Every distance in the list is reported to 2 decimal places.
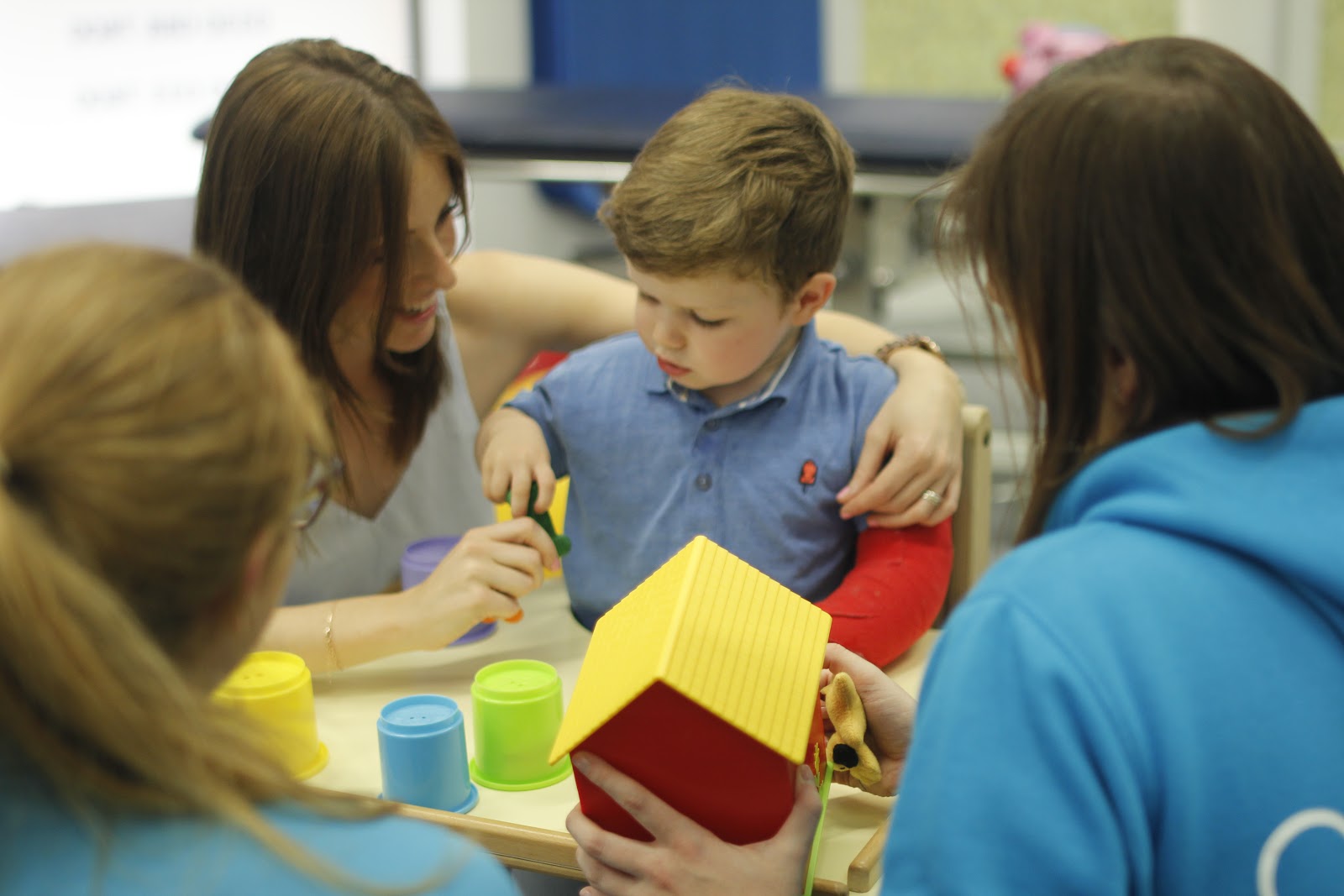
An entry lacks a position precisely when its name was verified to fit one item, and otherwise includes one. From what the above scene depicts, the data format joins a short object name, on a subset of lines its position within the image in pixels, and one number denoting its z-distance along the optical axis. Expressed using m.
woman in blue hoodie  0.66
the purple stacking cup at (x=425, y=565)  1.40
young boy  1.27
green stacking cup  1.08
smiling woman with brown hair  1.28
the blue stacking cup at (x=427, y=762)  1.03
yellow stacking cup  1.07
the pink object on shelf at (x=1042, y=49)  3.69
